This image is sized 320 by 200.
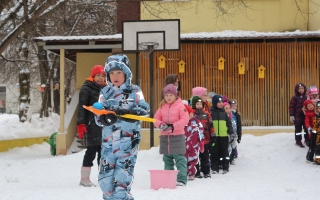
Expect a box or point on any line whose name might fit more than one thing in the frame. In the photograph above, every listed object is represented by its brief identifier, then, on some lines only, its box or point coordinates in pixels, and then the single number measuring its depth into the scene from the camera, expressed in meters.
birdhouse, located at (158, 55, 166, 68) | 16.28
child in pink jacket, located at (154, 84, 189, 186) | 8.45
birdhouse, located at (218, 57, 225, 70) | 16.27
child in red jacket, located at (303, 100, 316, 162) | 11.95
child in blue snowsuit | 5.55
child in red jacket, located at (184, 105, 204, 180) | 9.18
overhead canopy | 15.27
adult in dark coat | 8.12
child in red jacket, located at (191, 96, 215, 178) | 9.77
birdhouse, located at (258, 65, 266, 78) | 16.20
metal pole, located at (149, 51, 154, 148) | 13.42
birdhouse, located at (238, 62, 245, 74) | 16.16
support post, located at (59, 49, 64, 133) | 16.17
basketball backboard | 13.95
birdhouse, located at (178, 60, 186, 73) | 16.22
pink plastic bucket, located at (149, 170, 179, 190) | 7.79
